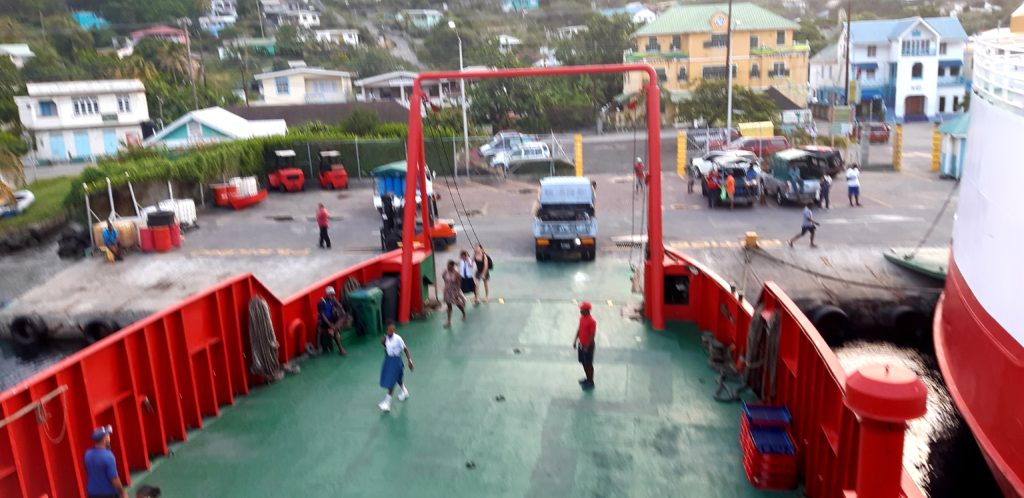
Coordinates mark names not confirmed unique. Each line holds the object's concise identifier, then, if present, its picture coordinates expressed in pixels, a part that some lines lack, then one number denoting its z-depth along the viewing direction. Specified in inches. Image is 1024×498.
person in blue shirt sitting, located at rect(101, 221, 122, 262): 978.7
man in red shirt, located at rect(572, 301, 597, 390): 475.8
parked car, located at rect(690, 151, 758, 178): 1370.6
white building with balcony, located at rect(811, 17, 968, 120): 2610.7
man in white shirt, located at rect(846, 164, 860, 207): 1183.6
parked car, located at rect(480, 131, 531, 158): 1713.8
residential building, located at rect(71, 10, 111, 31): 4640.8
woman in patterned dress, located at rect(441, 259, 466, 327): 620.4
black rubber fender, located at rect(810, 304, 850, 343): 686.5
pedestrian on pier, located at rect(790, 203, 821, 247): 927.7
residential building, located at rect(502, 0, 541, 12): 5812.0
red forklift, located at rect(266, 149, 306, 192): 1466.5
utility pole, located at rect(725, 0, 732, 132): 1653.2
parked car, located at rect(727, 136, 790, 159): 1600.6
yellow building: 2498.8
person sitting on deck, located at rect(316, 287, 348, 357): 547.2
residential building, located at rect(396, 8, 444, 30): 5152.6
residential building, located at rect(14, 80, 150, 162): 2247.8
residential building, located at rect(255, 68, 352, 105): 2977.4
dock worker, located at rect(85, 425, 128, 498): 329.4
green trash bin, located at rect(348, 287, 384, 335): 584.7
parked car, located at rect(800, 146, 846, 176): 1274.6
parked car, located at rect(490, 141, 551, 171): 1574.8
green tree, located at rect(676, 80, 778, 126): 2015.3
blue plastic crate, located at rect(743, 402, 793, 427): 370.3
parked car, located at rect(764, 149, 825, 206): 1189.7
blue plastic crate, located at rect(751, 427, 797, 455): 352.2
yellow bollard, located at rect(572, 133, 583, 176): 1488.7
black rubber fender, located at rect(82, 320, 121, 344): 748.0
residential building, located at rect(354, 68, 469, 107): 3058.6
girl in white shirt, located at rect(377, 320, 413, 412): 452.1
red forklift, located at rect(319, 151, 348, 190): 1498.5
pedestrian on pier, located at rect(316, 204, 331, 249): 1008.9
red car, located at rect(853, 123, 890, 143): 1954.0
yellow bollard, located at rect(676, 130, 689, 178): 1539.1
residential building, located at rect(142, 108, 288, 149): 1717.5
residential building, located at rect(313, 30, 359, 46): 4559.5
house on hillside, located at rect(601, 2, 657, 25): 4751.5
